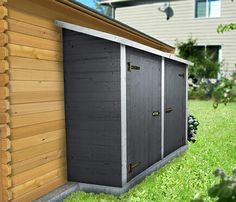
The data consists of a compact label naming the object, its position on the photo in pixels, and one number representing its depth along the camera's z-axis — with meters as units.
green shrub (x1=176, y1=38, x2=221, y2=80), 20.23
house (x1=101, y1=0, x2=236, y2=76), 20.42
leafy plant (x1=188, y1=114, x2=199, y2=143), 8.92
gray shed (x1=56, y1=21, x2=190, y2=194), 4.86
